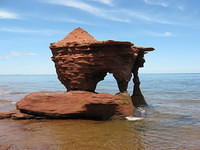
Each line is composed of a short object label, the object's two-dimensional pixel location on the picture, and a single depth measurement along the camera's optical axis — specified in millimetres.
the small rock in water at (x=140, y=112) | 15801
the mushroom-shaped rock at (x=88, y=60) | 15172
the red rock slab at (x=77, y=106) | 13727
